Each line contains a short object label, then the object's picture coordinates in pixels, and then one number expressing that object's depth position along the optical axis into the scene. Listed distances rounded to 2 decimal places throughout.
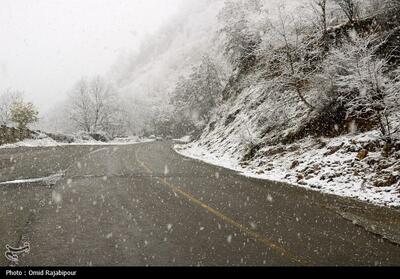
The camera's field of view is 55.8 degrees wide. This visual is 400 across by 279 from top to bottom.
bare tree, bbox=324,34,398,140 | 12.38
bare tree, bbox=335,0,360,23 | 18.63
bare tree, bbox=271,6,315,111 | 17.41
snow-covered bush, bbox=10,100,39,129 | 51.91
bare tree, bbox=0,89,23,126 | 77.04
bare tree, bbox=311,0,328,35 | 18.92
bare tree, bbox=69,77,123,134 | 73.62
